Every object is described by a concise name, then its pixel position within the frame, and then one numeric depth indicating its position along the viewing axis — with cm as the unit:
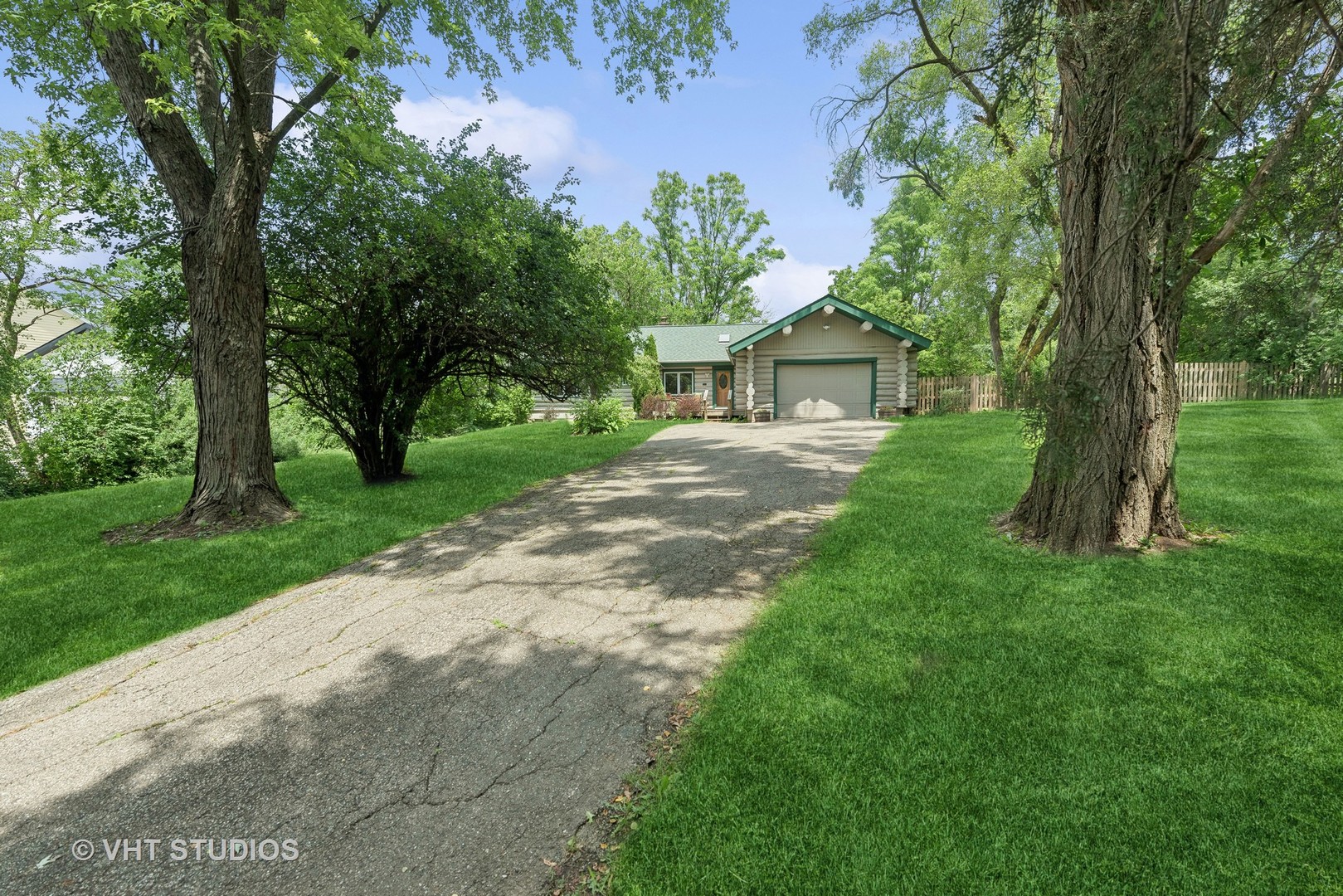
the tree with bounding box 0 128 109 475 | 1542
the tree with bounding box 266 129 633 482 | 790
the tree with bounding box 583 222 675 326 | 3306
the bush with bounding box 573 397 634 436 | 1608
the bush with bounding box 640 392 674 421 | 2336
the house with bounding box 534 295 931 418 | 1886
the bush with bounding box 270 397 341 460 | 1585
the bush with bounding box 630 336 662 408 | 2102
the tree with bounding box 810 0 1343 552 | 325
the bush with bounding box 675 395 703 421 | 2319
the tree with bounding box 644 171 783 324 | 4306
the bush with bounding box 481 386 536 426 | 2184
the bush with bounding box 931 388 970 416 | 1830
